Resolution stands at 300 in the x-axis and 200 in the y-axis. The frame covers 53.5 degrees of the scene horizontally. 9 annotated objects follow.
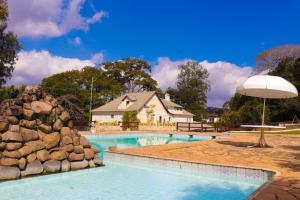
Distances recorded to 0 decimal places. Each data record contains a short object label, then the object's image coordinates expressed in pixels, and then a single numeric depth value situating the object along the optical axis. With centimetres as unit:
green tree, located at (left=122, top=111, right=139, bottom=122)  3375
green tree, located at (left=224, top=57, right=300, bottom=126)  3650
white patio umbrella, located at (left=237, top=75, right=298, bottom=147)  1281
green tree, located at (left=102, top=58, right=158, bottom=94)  5892
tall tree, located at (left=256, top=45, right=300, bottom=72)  6022
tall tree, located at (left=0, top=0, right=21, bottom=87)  2581
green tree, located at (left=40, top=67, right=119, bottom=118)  4291
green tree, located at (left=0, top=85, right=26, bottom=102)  2193
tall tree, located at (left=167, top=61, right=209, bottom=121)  6600
